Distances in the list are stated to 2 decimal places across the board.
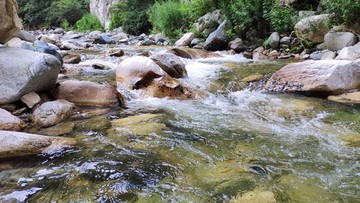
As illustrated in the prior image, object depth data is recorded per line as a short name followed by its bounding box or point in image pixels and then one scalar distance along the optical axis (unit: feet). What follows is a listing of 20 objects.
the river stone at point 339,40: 23.22
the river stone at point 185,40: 36.78
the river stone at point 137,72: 16.58
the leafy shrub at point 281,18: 29.91
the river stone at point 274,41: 29.12
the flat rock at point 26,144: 8.45
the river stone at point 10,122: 10.36
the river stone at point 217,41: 33.01
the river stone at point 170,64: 19.30
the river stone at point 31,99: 12.55
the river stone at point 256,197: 6.44
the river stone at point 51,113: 11.46
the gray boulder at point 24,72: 12.31
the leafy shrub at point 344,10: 22.16
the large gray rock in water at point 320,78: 15.34
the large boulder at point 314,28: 25.95
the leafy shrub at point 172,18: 44.49
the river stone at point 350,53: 19.93
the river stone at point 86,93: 14.01
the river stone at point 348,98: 14.40
